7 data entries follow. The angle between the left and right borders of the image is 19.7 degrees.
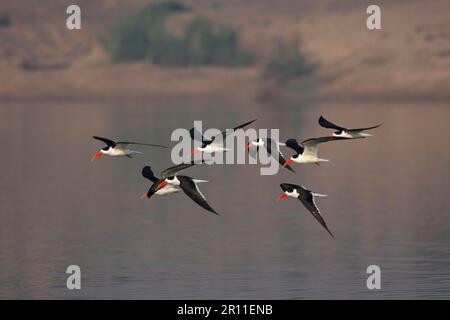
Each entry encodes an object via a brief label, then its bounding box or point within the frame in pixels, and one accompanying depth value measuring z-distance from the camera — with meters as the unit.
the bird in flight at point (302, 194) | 22.73
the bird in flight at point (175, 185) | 22.89
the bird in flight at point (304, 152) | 24.22
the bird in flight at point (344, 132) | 23.39
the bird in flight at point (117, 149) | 24.69
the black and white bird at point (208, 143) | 24.64
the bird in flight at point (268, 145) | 24.92
